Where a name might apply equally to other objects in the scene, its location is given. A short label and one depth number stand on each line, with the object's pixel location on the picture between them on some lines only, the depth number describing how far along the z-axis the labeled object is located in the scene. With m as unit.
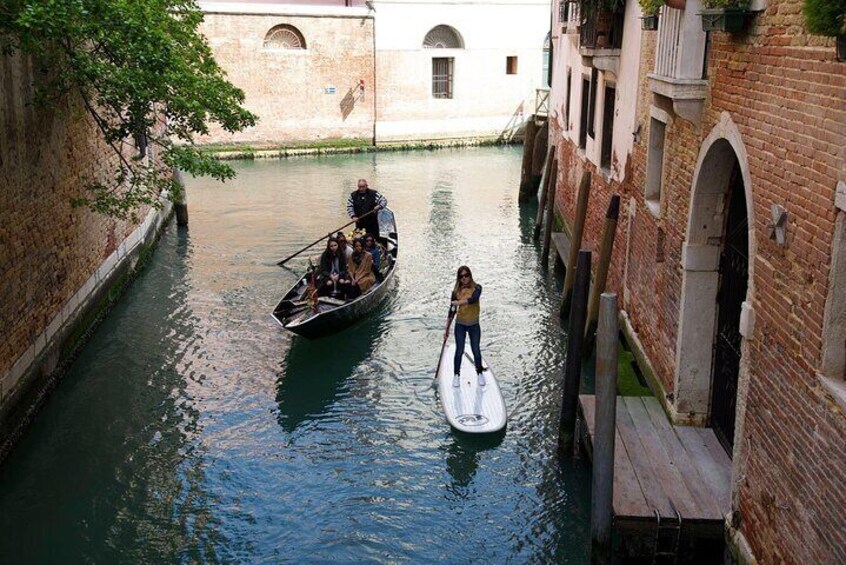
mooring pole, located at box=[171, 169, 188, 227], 17.24
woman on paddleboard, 9.13
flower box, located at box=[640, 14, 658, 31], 8.10
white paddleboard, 8.84
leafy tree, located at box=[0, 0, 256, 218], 7.77
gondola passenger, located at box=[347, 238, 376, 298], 11.98
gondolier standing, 14.53
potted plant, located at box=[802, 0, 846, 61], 4.15
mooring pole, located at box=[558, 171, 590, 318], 12.02
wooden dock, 6.11
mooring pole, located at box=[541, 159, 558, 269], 14.68
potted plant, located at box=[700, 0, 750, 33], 5.87
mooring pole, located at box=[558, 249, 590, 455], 7.51
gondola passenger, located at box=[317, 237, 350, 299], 11.70
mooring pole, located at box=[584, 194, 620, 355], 9.69
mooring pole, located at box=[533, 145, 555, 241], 16.67
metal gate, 6.88
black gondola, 10.77
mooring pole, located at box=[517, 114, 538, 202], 19.95
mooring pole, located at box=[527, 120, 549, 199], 20.27
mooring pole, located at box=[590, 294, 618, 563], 5.99
